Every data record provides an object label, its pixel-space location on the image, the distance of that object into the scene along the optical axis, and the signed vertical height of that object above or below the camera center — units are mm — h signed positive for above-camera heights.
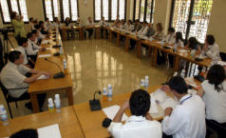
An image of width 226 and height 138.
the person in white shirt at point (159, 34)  6484 -465
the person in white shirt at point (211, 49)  4105 -637
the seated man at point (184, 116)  1579 -856
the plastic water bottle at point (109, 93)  2132 -872
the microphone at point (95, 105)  1981 -944
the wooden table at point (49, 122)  1645 -1013
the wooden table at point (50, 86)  2477 -932
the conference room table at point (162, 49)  3998 -802
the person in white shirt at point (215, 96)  1981 -852
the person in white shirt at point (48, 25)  9212 -146
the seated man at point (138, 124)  1259 -751
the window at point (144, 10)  8755 +647
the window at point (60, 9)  10305 +799
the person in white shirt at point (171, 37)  5669 -489
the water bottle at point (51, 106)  1922 -918
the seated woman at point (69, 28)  9484 -311
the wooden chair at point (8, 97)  2599 -1143
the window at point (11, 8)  9872 +821
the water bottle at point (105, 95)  2169 -917
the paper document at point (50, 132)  1606 -1027
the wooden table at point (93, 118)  1629 -1002
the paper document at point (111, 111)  1871 -990
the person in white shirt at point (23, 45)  3938 -519
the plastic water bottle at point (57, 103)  1922 -886
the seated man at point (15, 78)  2562 -834
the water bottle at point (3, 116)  1727 -925
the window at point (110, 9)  11009 +826
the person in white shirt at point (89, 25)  9887 -165
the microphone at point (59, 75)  2834 -856
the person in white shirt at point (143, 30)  7479 -353
